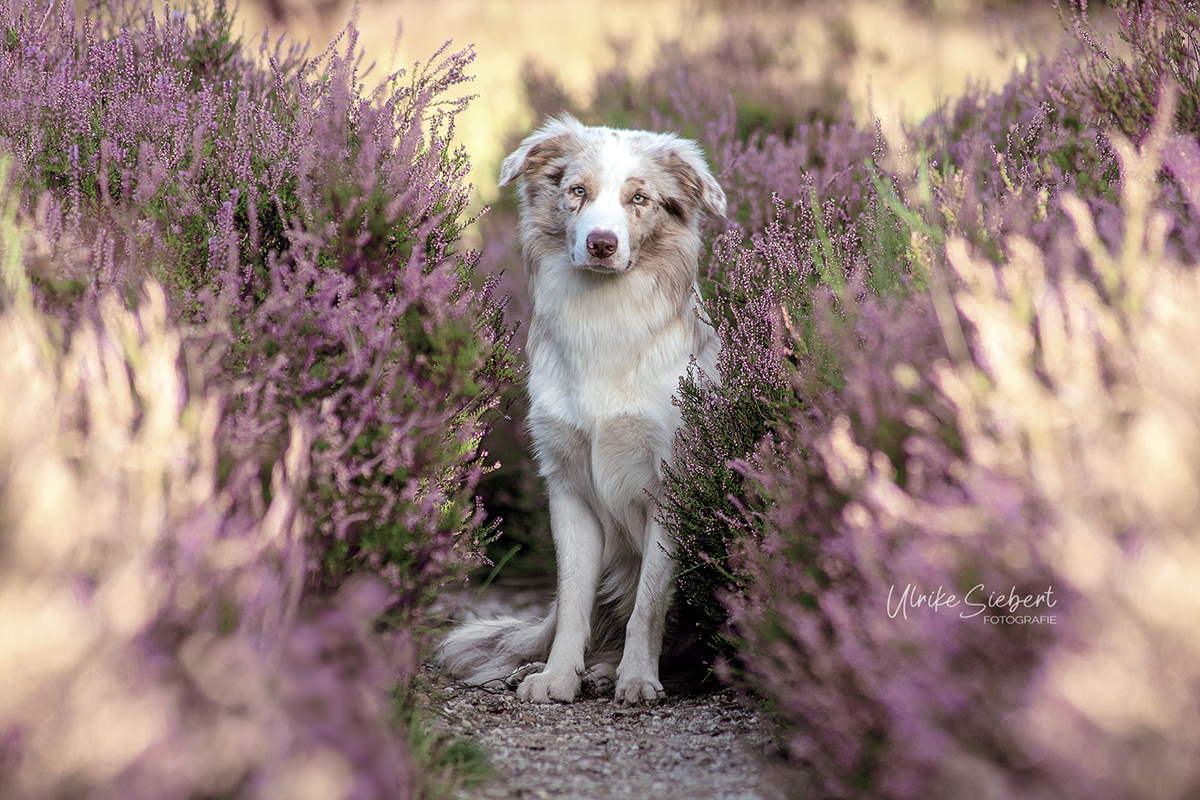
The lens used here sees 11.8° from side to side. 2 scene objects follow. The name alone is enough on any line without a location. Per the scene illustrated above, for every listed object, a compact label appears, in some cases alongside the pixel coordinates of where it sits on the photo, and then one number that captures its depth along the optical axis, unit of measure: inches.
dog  262.0
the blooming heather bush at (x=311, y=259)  248.5
